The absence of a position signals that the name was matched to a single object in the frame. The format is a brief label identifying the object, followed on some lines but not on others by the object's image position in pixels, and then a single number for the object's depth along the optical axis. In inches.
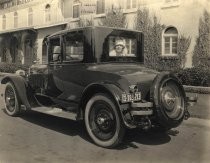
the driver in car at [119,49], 279.7
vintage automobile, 230.7
